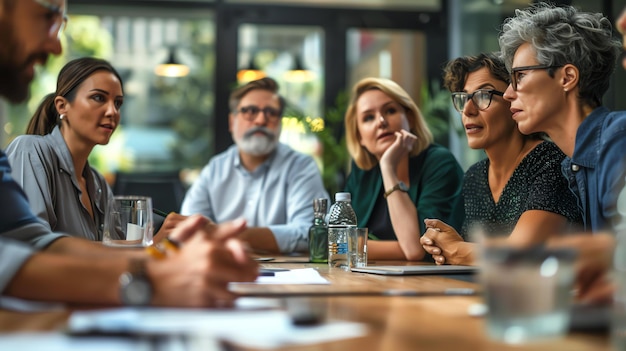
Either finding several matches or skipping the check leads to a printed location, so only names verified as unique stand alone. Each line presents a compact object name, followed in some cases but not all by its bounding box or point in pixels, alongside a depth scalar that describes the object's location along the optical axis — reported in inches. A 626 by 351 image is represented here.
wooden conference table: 34.3
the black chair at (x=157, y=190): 206.8
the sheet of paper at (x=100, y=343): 32.7
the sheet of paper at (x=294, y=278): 65.1
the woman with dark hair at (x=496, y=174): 91.5
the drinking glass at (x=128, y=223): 78.6
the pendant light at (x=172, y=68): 305.7
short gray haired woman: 82.2
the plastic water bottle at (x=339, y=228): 91.5
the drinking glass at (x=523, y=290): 33.6
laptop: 75.2
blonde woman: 113.8
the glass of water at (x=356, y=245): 86.3
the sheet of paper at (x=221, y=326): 35.3
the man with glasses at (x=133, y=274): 44.4
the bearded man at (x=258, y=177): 155.3
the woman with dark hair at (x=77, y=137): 100.0
